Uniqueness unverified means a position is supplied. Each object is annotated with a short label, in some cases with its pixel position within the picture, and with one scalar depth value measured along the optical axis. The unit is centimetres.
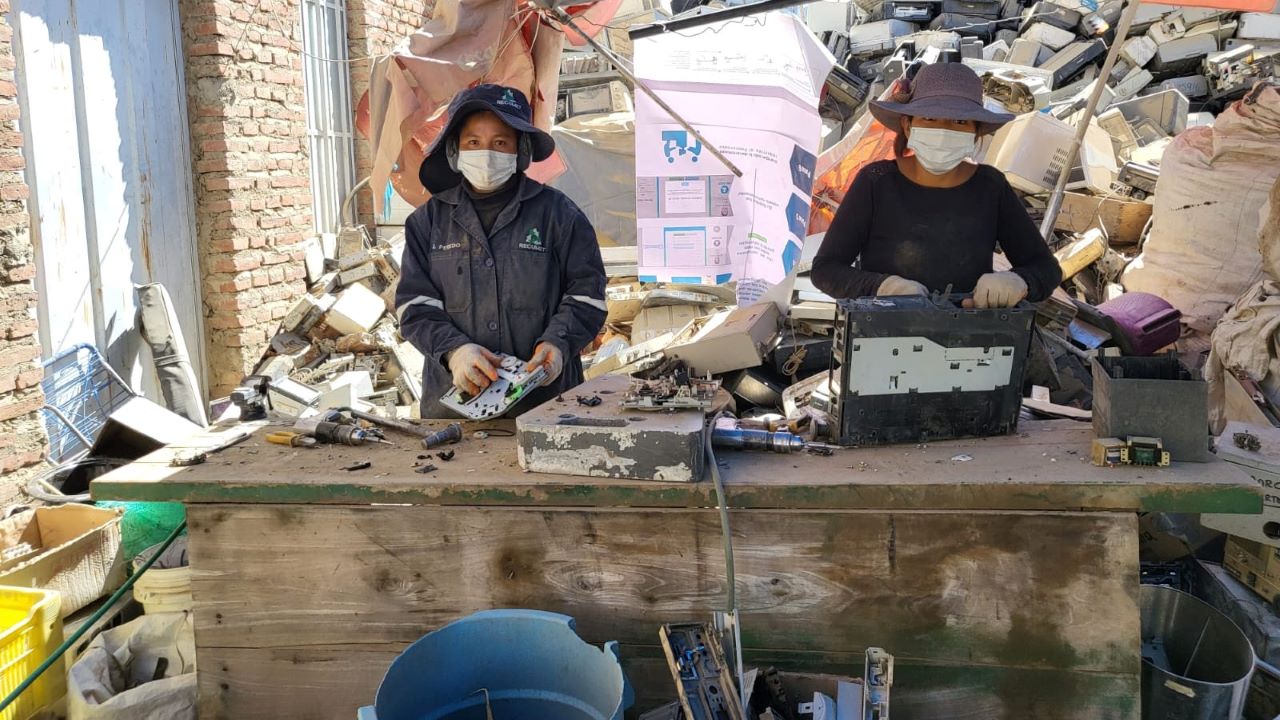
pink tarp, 419
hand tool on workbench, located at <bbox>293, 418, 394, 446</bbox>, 248
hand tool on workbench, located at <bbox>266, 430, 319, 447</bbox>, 247
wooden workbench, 213
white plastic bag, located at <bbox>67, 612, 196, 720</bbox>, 238
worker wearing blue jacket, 288
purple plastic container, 488
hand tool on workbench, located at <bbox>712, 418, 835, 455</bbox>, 234
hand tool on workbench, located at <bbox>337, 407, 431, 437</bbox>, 256
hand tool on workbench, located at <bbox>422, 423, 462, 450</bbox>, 243
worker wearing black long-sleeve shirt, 292
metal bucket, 236
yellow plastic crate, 256
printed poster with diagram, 438
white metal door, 480
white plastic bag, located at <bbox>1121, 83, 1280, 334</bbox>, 502
